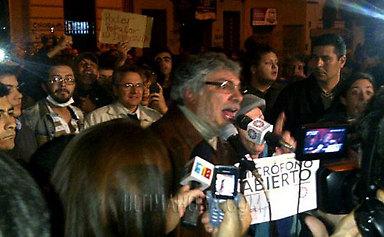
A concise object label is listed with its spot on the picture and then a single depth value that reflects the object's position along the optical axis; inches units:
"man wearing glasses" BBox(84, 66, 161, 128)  227.4
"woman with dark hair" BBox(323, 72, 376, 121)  207.0
